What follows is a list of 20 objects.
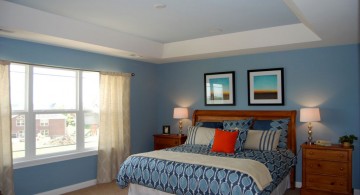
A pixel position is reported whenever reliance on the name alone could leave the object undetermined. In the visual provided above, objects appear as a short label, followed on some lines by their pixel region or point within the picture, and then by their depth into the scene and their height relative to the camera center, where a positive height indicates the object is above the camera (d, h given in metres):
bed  2.96 -0.80
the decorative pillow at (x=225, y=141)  3.88 -0.63
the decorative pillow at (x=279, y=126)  4.30 -0.47
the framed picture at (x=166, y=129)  5.75 -0.66
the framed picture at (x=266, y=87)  4.68 +0.17
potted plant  3.89 -0.62
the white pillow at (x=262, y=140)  4.10 -0.64
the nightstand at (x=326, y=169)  3.79 -1.03
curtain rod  3.79 +0.48
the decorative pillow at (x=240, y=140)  4.02 -0.63
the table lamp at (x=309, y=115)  4.09 -0.28
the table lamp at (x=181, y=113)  5.43 -0.31
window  3.93 -0.20
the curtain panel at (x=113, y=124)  4.83 -0.48
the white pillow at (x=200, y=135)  4.53 -0.63
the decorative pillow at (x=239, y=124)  4.58 -0.46
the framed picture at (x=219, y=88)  5.18 +0.16
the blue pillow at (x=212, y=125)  4.86 -0.49
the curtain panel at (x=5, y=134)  3.58 -0.46
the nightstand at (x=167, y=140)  5.33 -0.84
